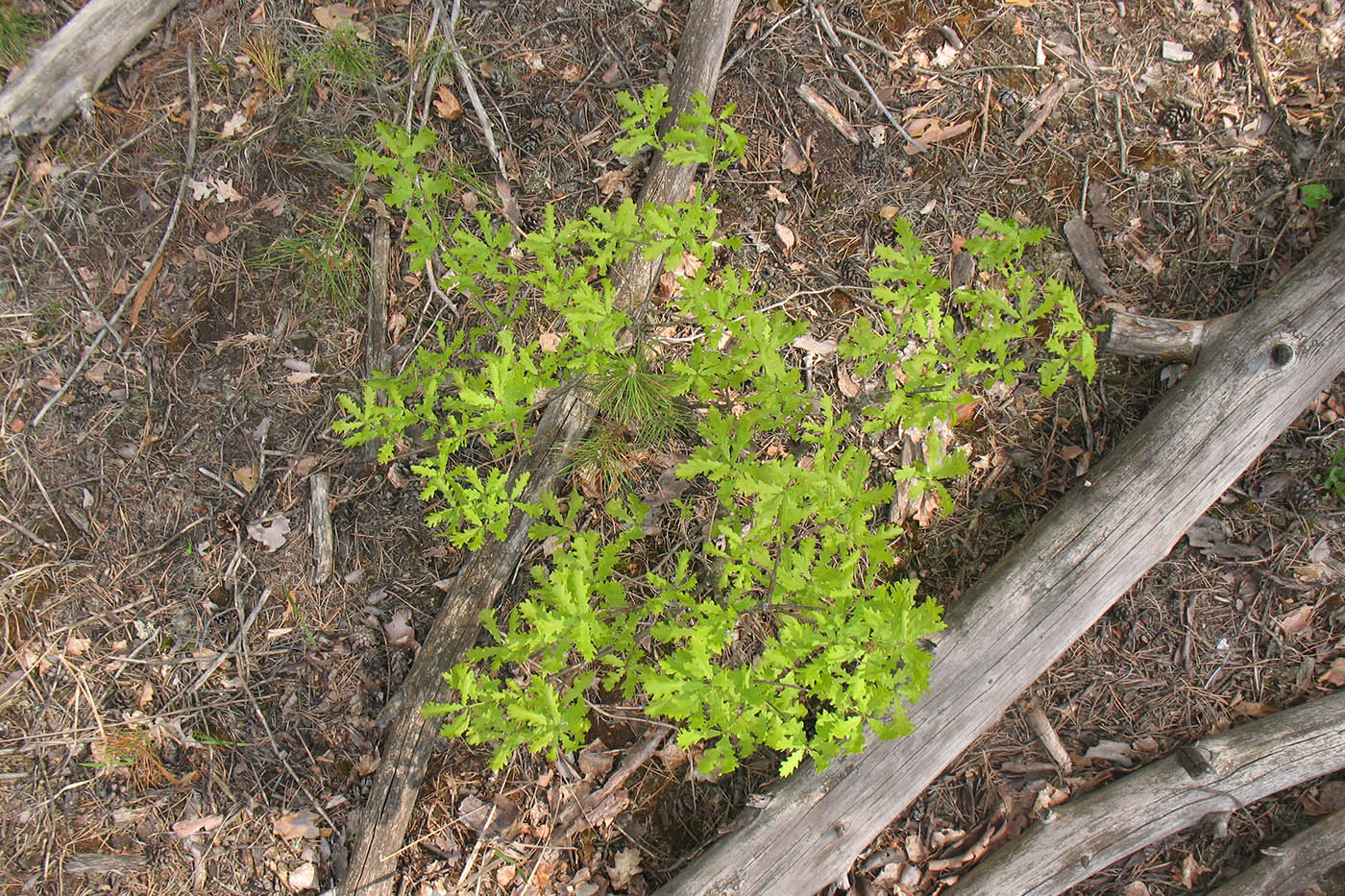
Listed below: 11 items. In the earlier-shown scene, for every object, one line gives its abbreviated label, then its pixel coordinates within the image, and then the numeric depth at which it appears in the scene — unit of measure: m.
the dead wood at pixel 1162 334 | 3.12
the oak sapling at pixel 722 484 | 2.16
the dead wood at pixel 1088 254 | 3.39
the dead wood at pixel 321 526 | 3.27
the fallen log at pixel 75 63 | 3.26
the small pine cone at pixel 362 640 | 3.25
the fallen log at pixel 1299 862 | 3.20
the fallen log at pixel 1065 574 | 2.92
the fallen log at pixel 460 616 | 3.07
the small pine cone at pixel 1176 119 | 3.43
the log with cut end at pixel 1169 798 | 3.11
